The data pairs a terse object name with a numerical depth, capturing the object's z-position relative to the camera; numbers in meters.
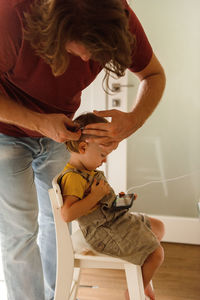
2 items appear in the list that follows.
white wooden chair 1.50
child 1.49
